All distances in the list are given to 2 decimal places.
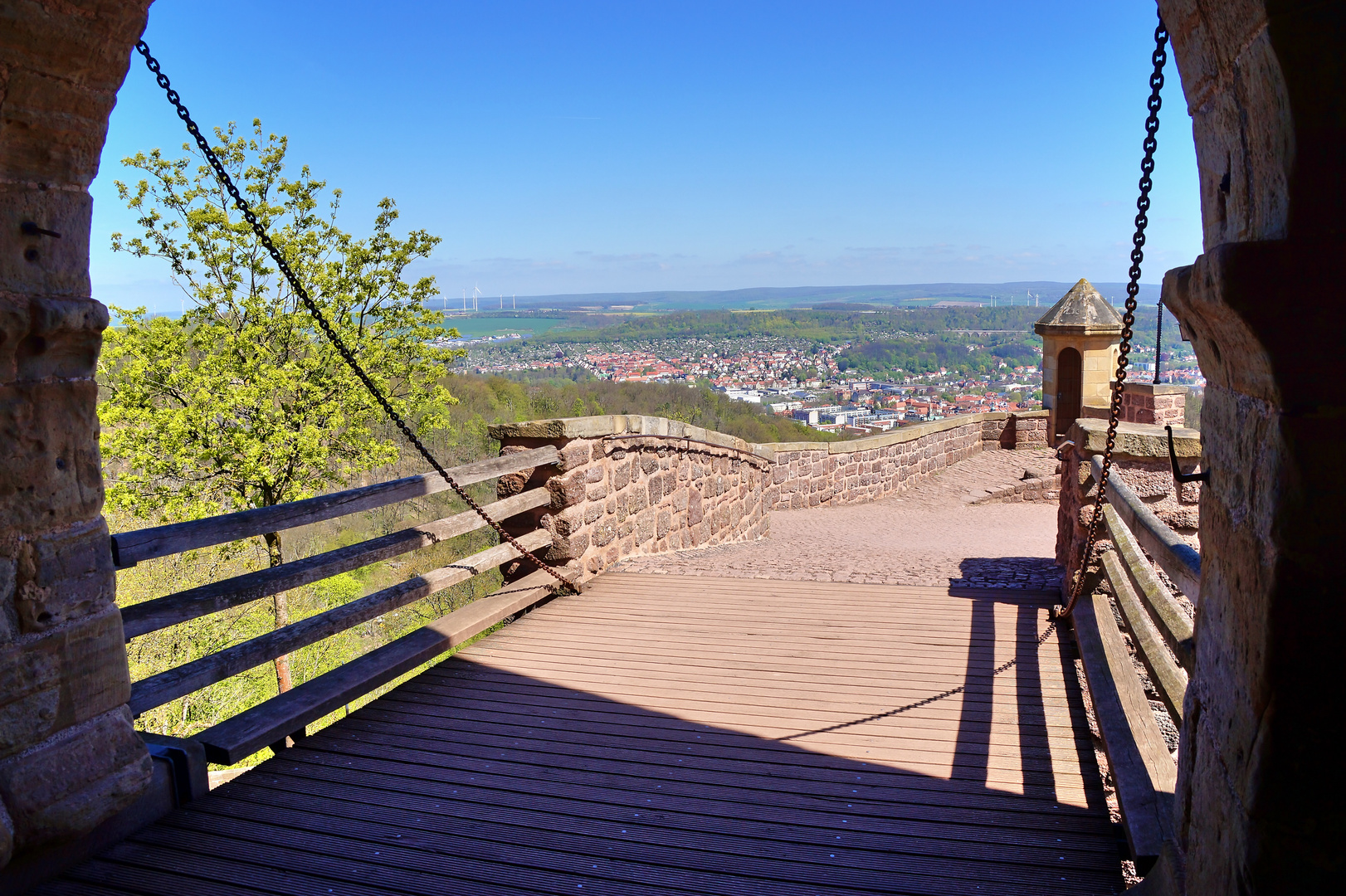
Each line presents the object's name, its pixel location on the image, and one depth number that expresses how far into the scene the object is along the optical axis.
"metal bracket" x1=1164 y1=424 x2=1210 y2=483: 1.79
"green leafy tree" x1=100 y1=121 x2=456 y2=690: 14.80
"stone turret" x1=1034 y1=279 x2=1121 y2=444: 14.41
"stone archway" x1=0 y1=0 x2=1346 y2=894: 1.36
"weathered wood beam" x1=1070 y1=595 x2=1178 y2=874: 2.43
